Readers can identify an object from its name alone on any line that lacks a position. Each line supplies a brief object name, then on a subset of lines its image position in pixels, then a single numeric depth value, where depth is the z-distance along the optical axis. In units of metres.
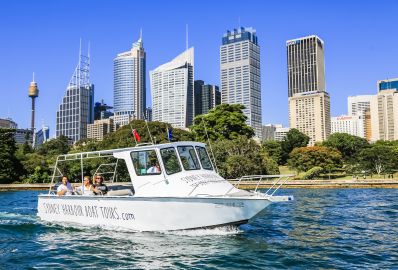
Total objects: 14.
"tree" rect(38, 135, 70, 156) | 133.50
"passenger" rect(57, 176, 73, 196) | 18.22
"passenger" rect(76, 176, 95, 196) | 17.12
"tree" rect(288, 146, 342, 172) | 74.75
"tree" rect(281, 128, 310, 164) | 112.19
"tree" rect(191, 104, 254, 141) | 75.12
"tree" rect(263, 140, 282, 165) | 106.84
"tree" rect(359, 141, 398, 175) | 74.12
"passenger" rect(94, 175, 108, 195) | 16.79
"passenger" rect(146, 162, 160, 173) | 15.53
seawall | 54.53
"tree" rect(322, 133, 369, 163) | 107.25
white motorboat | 13.66
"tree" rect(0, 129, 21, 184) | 68.06
